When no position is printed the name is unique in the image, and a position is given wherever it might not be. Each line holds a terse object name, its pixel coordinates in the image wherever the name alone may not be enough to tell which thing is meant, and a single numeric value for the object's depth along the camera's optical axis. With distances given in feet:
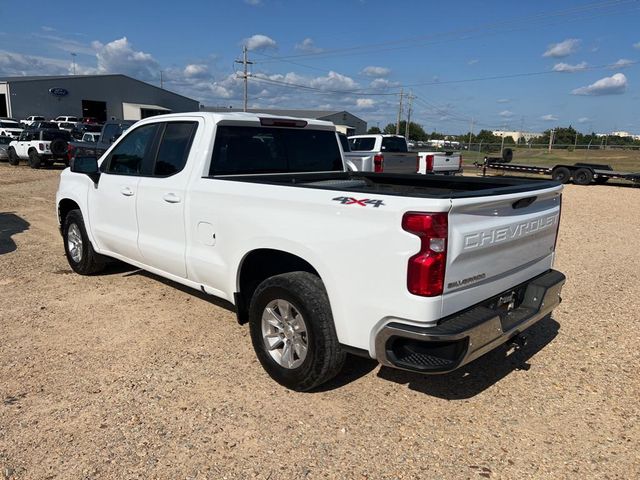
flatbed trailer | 67.05
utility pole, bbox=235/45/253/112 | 185.37
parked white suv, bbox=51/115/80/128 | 157.91
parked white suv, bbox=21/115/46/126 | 155.47
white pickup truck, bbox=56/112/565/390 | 9.52
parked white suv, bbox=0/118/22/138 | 106.01
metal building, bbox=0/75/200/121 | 172.04
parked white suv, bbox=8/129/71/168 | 71.26
